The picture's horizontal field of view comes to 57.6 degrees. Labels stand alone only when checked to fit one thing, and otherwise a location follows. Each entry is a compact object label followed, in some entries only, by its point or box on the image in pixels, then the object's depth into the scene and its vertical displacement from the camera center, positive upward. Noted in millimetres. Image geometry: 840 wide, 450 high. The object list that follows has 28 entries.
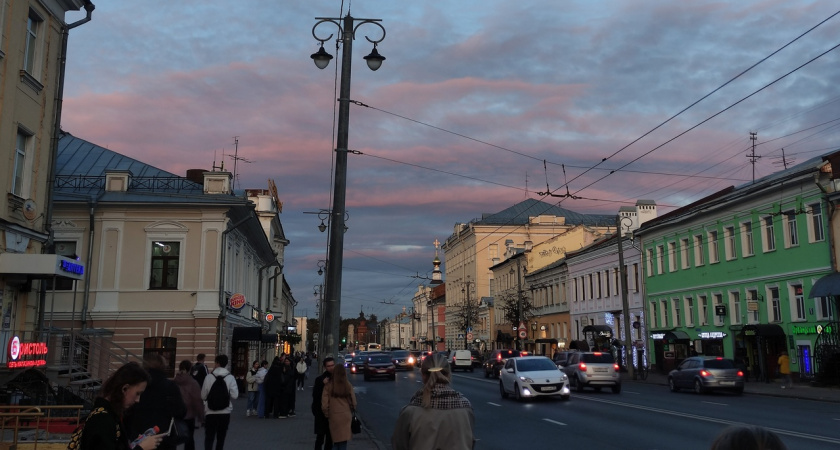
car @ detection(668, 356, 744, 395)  29209 -808
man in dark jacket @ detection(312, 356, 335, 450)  10602 -840
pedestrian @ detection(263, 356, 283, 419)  20766 -993
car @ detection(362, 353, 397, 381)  46375 -919
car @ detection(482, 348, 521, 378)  44406 -451
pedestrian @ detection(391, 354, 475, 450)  5263 -454
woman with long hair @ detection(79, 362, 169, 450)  4422 -348
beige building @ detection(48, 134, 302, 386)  30422 +3821
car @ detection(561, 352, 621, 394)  30025 -691
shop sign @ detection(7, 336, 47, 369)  16344 -35
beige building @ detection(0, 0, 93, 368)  16938 +4616
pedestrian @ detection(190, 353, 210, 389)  13531 -332
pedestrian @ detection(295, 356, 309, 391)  28062 -530
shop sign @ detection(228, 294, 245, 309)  32406 +2148
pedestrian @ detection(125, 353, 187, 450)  7531 -533
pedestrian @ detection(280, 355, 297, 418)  21266 -1077
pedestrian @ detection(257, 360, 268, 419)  21359 -1081
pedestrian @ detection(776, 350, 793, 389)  31612 -490
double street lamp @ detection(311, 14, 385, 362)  12930 +2543
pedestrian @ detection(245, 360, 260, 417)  22566 -1141
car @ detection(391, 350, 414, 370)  65125 -610
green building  33312 +4111
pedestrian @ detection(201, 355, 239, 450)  11562 -907
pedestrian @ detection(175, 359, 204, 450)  10531 -627
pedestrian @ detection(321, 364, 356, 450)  9859 -688
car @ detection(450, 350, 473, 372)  58969 -537
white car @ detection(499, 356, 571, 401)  25250 -840
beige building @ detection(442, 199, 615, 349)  94250 +15091
